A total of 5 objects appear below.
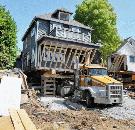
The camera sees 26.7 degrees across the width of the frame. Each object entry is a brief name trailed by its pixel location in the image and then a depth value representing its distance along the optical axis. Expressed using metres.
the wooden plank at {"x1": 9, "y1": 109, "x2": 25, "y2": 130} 8.38
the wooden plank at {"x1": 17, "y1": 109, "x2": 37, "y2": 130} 8.30
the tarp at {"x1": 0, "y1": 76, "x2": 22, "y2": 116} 13.51
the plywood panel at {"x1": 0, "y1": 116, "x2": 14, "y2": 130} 8.61
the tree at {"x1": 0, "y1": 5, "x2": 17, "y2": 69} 22.84
